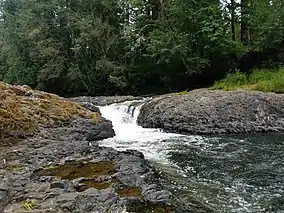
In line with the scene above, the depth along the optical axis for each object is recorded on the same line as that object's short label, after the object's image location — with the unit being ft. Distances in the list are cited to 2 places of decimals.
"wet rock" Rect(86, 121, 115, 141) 41.50
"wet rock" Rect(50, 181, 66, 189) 22.39
